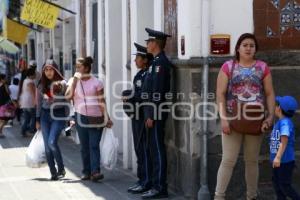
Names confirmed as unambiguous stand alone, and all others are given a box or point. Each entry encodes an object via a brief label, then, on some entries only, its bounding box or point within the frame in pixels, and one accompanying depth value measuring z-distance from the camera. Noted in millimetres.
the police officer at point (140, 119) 8312
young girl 9242
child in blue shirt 6562
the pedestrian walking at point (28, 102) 16130
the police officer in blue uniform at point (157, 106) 7711
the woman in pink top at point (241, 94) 6664
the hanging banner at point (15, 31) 19969
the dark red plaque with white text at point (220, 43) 7238
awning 23348
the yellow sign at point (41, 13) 14102
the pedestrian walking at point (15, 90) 17547
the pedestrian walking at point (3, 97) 16409
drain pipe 7203
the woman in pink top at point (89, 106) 9133
